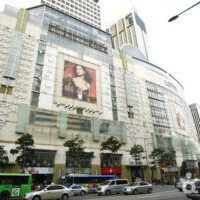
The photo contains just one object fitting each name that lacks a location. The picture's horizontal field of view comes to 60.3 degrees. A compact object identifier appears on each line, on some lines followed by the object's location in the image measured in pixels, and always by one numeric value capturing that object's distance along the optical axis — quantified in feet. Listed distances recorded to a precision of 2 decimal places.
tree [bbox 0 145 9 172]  94.07
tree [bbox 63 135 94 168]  112.16
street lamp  23.22
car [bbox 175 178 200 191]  75.74
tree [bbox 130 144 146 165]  138.92
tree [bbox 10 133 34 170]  92.63
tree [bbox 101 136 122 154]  123.03
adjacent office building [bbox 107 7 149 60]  447.71
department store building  119.14
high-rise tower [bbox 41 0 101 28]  285.23
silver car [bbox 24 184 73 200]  51.65
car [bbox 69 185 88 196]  82.53
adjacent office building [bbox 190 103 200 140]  520.83
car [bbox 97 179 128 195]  74.08
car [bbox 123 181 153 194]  69.22
